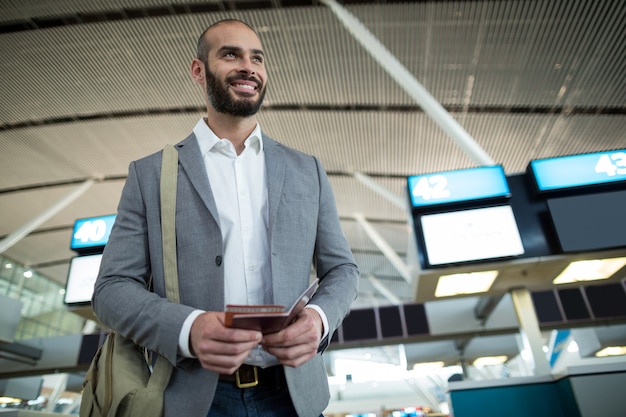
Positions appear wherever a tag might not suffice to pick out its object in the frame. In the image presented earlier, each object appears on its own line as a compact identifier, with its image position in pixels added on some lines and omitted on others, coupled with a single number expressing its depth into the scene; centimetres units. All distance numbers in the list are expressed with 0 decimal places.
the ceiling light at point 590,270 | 552
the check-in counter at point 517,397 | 428
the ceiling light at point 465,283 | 575
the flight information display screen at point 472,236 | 524
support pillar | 580
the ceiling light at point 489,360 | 1415
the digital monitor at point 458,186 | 545
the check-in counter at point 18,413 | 352
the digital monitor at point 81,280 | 664
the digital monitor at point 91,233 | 674
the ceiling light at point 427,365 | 1445
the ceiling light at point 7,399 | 1512
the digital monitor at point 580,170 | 520
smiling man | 100
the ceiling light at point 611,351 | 1316
